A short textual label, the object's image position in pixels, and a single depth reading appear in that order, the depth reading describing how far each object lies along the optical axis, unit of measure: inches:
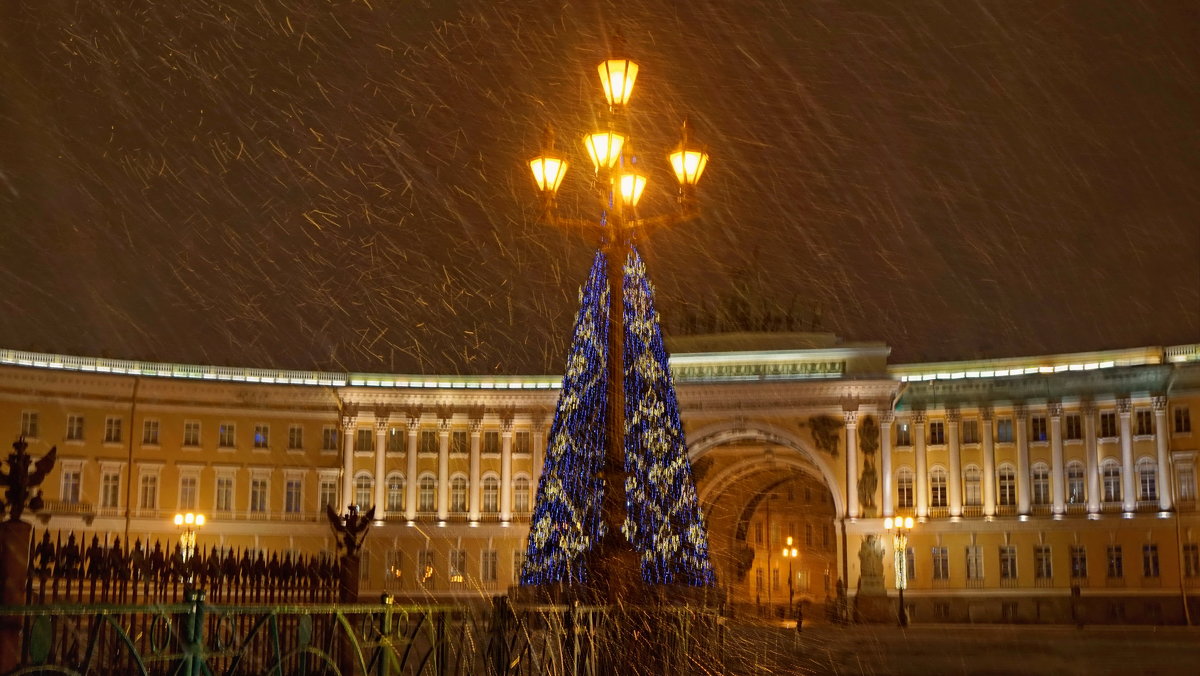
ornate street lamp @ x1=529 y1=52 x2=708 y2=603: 567.8
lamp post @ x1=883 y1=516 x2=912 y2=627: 1878.7
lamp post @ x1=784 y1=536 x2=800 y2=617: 2713.3
